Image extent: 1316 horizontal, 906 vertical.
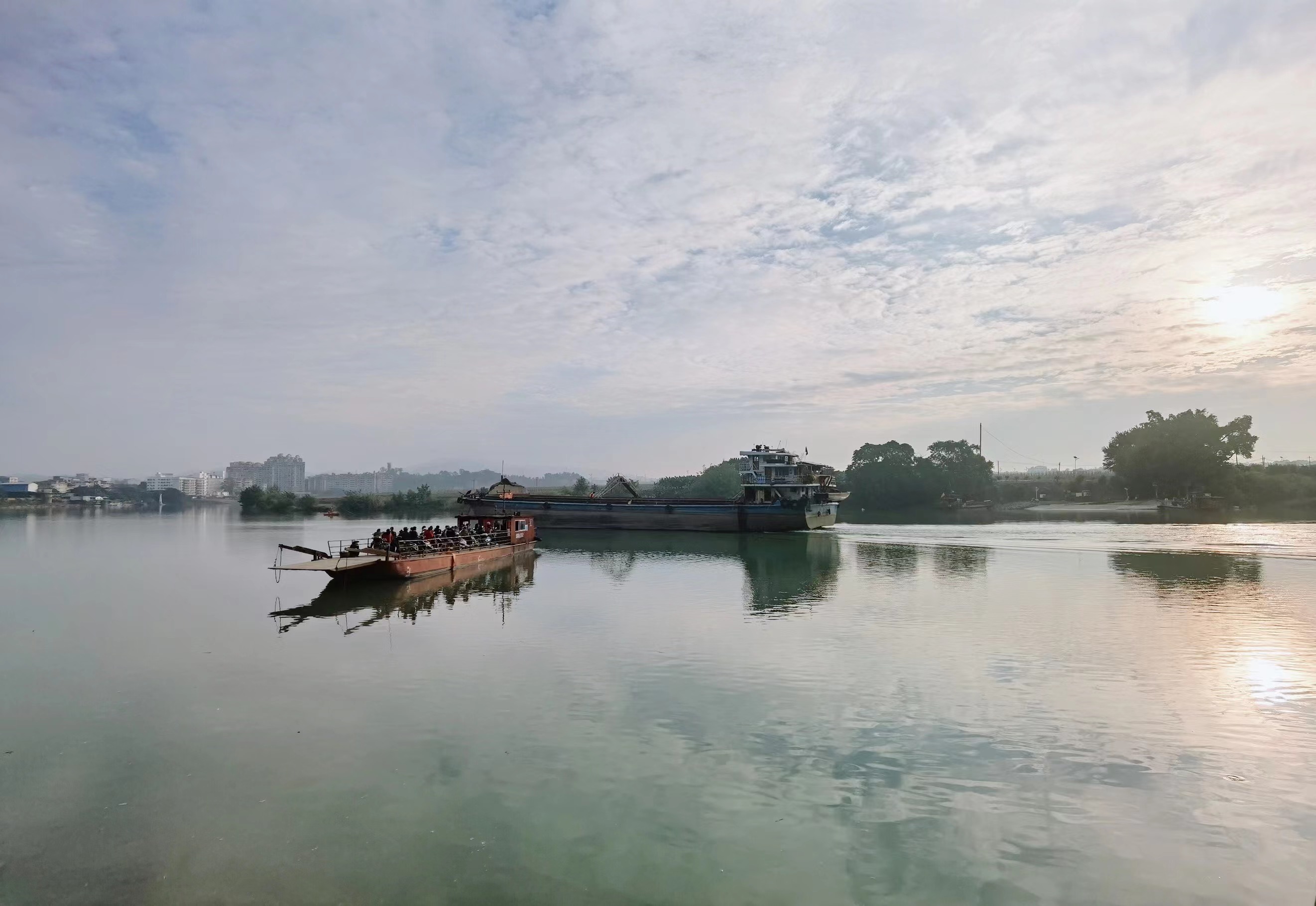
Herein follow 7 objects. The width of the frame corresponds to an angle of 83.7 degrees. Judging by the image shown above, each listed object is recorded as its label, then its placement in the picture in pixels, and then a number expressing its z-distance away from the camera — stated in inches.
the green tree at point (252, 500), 4768.7
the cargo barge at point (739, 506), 2433.6
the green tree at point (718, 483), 4832.7
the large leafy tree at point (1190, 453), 3816.4
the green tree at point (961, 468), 4753.9
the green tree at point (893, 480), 4675.2
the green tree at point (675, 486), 5359.3
